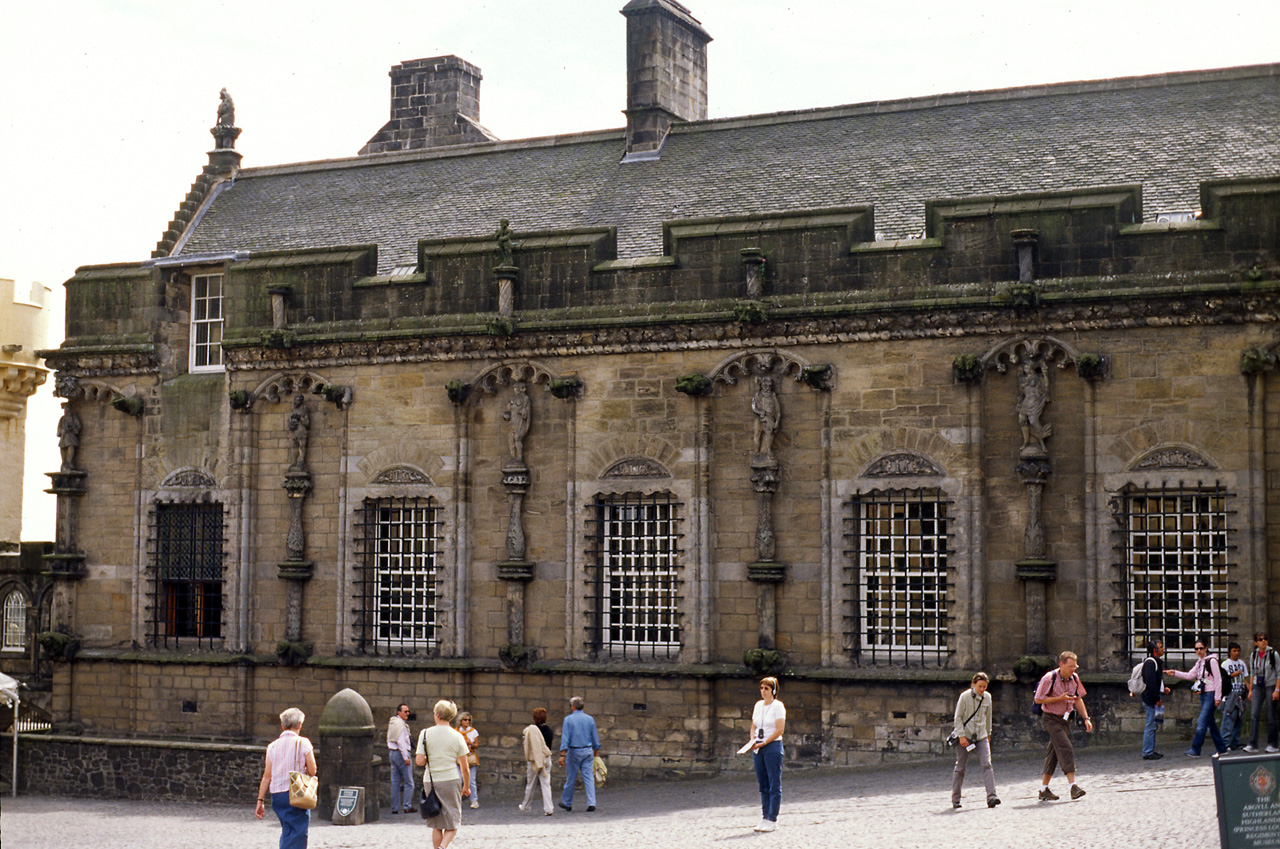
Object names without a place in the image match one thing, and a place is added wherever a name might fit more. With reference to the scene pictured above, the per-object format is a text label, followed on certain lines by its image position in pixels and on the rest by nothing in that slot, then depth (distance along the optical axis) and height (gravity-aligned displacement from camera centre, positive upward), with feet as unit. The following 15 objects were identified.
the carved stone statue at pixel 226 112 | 108.37 +30.01
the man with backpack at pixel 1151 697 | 63.62 -5.17
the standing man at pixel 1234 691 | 63.77 -4.90
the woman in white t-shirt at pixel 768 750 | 54.85 -6.33
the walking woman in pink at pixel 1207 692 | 62.90 -4.87
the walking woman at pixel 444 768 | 49.39 -6.23
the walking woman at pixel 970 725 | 56.54 -5.56
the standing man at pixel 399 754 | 69.51 -8.13
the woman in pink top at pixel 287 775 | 48.26 -6.31
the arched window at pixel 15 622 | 98.48 -3.61
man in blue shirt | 66.49 -7.42
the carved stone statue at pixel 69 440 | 92.48 +6.94
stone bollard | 67.41 -7.81
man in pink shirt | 55.52 -4.94
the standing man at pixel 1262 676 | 63.93 -4.32
